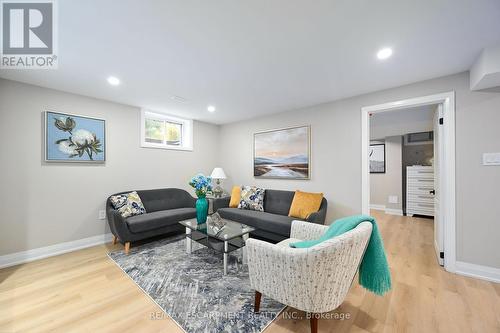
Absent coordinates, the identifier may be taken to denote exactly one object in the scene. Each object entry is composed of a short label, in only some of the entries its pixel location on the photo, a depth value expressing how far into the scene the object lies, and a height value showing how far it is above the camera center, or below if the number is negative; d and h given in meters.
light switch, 2.12 +0.08
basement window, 3.86 +0.75
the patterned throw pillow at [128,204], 3.07 -0.58
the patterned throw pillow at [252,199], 3.70 -0.61
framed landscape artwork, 3.62 +0.26
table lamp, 4.36 -0.20
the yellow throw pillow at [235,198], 3.98 -0.62
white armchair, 1.28 -0.71
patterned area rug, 1.58 -1.21
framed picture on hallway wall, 5.46 +0.23
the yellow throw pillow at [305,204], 3.06 -0.60
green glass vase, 2.88 -0.61
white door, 2.47 -0.23
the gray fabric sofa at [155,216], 2.81 -0.77
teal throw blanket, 1.48 -0.72
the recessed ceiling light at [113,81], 2.50 +1.11
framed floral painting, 2.79 +0.43
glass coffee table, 2.38 -0.83
